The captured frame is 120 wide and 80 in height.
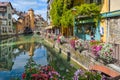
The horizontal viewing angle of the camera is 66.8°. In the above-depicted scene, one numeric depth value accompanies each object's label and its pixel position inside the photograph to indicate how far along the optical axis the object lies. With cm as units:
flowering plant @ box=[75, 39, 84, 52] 665
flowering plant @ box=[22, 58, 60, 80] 215
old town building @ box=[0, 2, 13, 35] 2869
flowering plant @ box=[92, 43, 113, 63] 421
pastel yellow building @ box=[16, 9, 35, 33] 4135
